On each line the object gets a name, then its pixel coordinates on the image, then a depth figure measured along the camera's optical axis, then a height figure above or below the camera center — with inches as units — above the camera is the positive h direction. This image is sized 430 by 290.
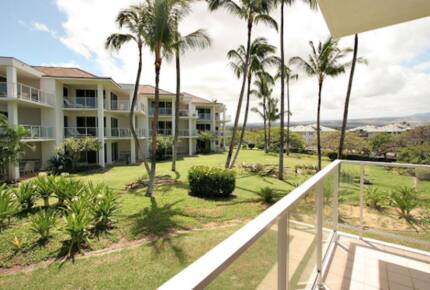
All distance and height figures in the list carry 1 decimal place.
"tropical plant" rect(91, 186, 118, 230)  263.4 -80.9
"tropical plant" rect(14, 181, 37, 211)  299.0 -73.0
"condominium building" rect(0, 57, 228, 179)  606.4 +94.0
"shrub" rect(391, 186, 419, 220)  164.6 -44.7
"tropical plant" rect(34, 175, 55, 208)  304.0 -63.6
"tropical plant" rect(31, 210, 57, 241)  234.8 -87.4
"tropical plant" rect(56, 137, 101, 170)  664.4 -21.8
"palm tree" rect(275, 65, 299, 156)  892.5 +258.4
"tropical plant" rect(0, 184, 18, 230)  253.6 -76.2
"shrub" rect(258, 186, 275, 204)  364.8 -88.6
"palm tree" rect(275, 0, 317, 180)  489.1 +185.9
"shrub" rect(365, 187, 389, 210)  181.6 -48.5
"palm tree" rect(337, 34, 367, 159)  458.0 +102.1
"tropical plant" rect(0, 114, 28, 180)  489.1 -9.5
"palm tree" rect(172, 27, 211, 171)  437.4 +183.8
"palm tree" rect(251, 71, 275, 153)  696.6 +203.9
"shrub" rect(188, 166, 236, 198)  402.9 -75.5
